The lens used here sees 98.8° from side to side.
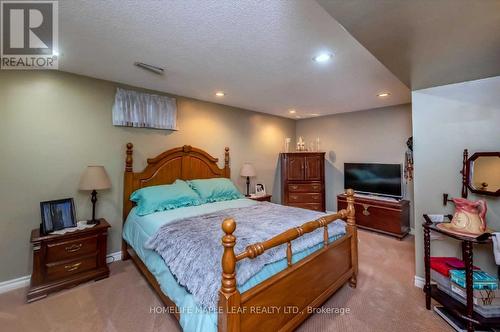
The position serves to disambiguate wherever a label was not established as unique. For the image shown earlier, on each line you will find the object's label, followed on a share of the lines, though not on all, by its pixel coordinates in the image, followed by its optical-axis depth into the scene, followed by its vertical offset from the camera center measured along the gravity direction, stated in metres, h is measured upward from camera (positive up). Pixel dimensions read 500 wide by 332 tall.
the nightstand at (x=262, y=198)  3.94 -0.58
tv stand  3.60 -0.86
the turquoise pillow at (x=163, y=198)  2.60 -0.39
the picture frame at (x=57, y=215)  2.23 -0.50
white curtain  2.83 +0.81
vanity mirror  1.84 -0.07
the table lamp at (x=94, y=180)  2.36 -0.13
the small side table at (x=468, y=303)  1.58 -1.12
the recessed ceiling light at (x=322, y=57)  2.03 +1.07
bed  1.20 -0.81
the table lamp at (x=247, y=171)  4.05 -0.07
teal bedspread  1.30 -0.80
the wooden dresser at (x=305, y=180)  4.57 -0.28
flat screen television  3.87 -0.23
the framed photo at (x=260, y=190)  4.38 -0.47
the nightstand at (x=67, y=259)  2.06 -0.94
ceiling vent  2.27 +1.11
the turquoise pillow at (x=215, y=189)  3.15 -0.34
